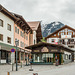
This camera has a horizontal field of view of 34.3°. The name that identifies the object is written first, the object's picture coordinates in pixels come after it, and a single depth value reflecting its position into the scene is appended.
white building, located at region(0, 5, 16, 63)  21.38
